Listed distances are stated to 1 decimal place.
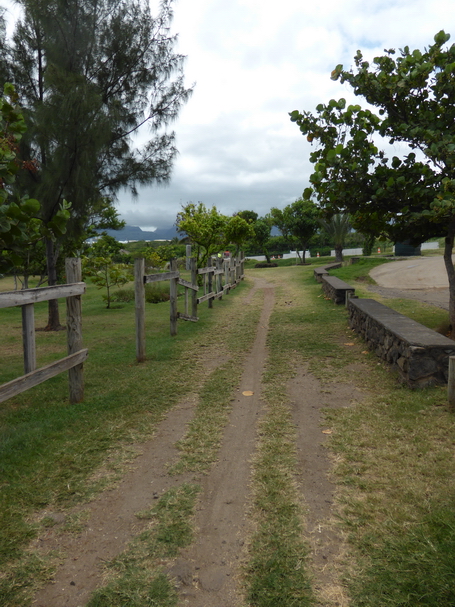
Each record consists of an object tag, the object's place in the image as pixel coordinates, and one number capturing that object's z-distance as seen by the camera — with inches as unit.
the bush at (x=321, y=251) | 2123.5
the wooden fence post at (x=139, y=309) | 295.4
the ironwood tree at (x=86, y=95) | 387.5
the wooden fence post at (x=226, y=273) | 674.6
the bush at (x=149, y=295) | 664.2
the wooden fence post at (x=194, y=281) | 439.9
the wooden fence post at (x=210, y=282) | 526.6
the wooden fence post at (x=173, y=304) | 380.5
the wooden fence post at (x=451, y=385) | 184.6
